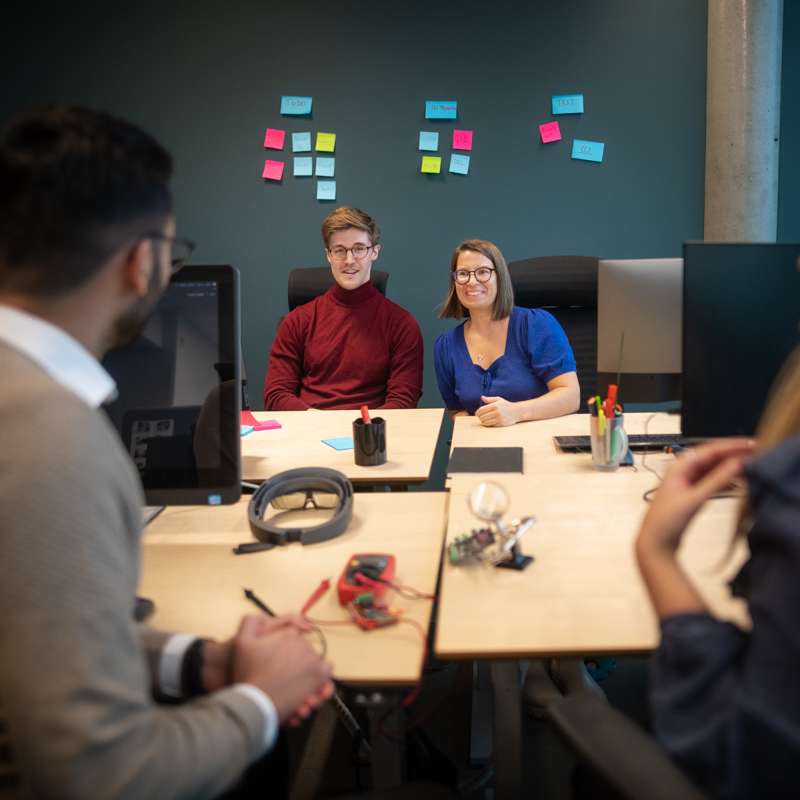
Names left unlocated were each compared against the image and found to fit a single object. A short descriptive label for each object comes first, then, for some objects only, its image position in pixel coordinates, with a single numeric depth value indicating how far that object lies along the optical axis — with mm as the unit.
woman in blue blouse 2273
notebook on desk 1471
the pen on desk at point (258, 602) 919
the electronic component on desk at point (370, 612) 868
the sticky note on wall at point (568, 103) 3242
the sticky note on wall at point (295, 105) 3402
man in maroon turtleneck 2633
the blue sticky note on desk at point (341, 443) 1747
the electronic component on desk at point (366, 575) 920
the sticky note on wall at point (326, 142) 3418
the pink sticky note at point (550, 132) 3283
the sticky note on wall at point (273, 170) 3482
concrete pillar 2951
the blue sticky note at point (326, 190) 3463
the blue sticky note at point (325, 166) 3449
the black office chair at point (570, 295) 2447
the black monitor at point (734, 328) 1203
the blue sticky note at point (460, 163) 3357
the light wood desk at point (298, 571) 820
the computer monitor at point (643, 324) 1584
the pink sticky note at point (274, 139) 3453
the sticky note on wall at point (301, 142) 3430
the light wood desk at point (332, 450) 1513
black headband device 1132
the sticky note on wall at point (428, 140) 3357
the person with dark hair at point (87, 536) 519
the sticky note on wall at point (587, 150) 3270
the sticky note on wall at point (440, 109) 3318
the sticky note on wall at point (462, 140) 3336
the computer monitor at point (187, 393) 1184
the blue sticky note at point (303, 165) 3459
